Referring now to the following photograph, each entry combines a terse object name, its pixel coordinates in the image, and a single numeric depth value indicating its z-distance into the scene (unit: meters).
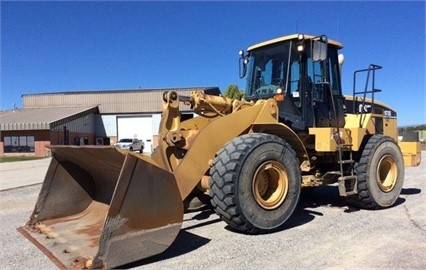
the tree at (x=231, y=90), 39.81
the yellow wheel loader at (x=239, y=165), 4.56
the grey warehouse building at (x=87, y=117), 42.38
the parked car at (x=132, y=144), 41.93
